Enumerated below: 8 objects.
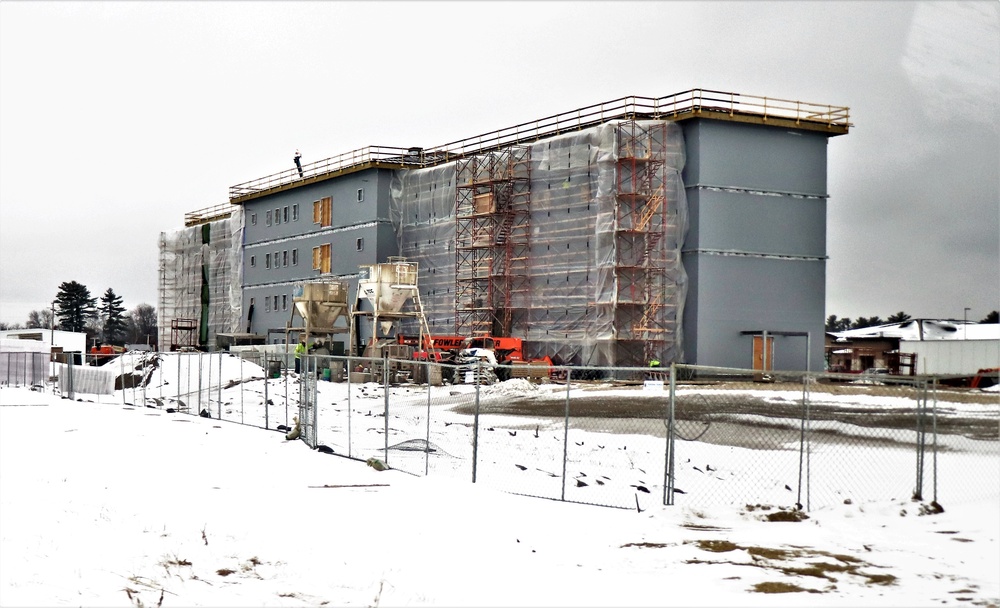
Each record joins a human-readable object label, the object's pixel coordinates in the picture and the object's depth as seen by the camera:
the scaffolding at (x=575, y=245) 45.03
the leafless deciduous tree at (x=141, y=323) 150.38
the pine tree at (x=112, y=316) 156.75
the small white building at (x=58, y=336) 102.11
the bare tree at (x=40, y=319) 150.46
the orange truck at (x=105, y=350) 67.81
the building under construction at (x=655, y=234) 45.03
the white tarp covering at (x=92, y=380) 37.88
